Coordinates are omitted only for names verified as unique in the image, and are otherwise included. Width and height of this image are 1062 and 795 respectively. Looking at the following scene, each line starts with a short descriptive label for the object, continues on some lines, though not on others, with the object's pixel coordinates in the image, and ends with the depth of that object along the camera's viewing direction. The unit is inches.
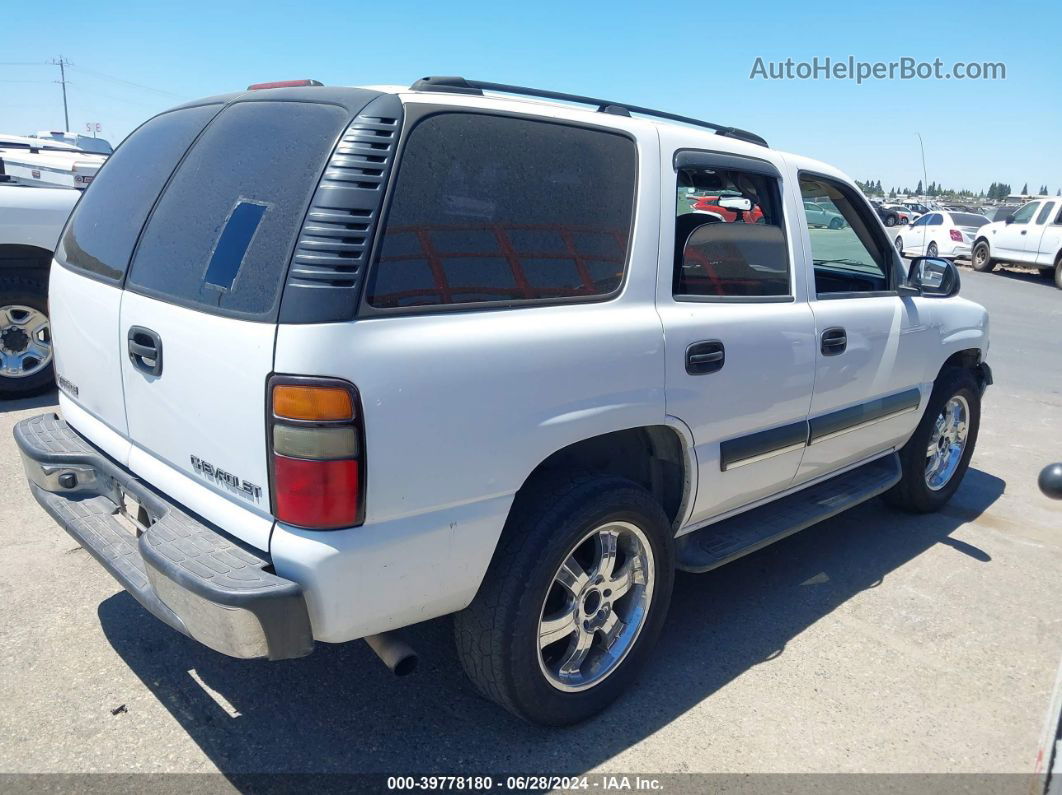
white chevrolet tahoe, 84.4
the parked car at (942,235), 895.1
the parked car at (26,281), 233.1
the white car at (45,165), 340.8
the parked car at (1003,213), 822.2
